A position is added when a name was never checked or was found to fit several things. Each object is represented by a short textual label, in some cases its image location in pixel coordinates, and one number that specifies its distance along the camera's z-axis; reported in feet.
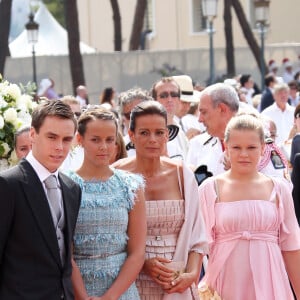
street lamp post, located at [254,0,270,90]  118.03
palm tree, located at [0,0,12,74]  121.50
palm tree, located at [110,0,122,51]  153.13
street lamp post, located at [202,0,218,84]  105.26
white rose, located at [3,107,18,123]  29.29
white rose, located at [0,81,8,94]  30.30
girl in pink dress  26.30
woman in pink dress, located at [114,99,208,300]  23.86
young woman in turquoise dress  22.41
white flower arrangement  29.04
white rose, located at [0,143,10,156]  28.97
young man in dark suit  20.11
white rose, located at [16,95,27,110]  30.15
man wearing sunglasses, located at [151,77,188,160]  36.08
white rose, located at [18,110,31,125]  29.88
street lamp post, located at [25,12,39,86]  119.48
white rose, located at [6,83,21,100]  30.13
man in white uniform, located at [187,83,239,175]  32.46
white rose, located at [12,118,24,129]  29.39
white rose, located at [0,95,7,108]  29.79
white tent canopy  144.31
